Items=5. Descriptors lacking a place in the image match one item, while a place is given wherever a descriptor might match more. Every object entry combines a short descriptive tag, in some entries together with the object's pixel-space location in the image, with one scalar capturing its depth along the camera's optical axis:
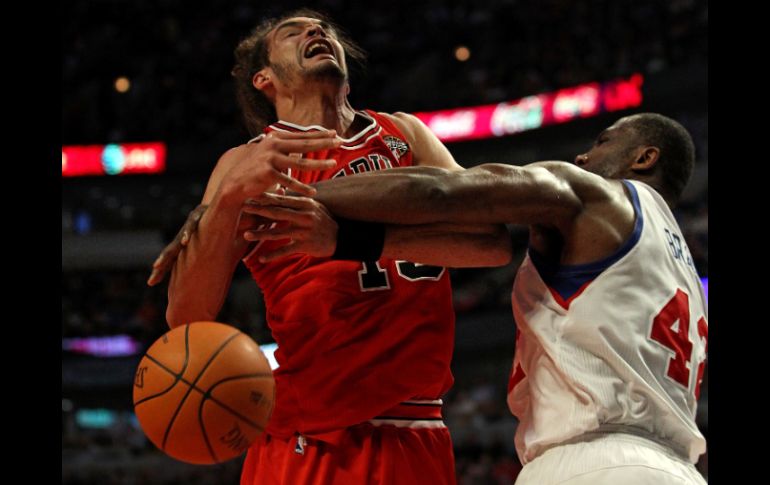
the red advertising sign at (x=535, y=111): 17.12
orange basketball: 3.05
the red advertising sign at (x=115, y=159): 20.52
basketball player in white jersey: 3.05
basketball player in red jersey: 3.53
